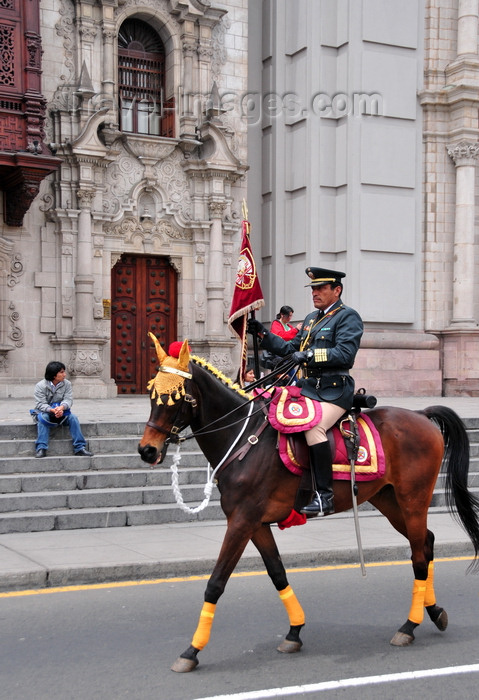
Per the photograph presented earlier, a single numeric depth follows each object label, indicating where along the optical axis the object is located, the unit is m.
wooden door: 20.97
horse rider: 6.25
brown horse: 5.96
